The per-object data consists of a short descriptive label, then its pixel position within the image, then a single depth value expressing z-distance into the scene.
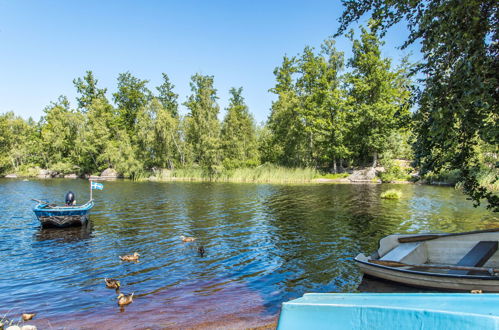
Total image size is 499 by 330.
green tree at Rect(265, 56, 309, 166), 54.41
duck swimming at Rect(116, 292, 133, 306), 8.26
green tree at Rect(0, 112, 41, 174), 76.88
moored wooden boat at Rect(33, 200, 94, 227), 16.92
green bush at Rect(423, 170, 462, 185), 36.89
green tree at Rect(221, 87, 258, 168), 58.41
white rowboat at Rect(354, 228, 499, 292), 6.83
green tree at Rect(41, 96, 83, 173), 72.50
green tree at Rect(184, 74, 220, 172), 55.78
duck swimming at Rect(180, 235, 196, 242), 14.56
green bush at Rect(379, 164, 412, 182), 43.69
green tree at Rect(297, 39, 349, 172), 52.09
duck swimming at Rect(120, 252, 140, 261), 11.89
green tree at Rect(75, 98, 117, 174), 69.44
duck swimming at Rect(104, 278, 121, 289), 9.34
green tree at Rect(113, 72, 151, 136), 83.75
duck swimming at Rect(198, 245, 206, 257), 12.60
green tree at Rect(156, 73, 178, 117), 84.06
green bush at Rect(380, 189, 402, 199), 27.53
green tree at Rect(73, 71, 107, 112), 85.00
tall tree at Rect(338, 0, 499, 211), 5.30
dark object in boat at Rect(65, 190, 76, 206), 18.78
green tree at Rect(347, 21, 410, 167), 48.22
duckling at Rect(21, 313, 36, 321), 7.43
